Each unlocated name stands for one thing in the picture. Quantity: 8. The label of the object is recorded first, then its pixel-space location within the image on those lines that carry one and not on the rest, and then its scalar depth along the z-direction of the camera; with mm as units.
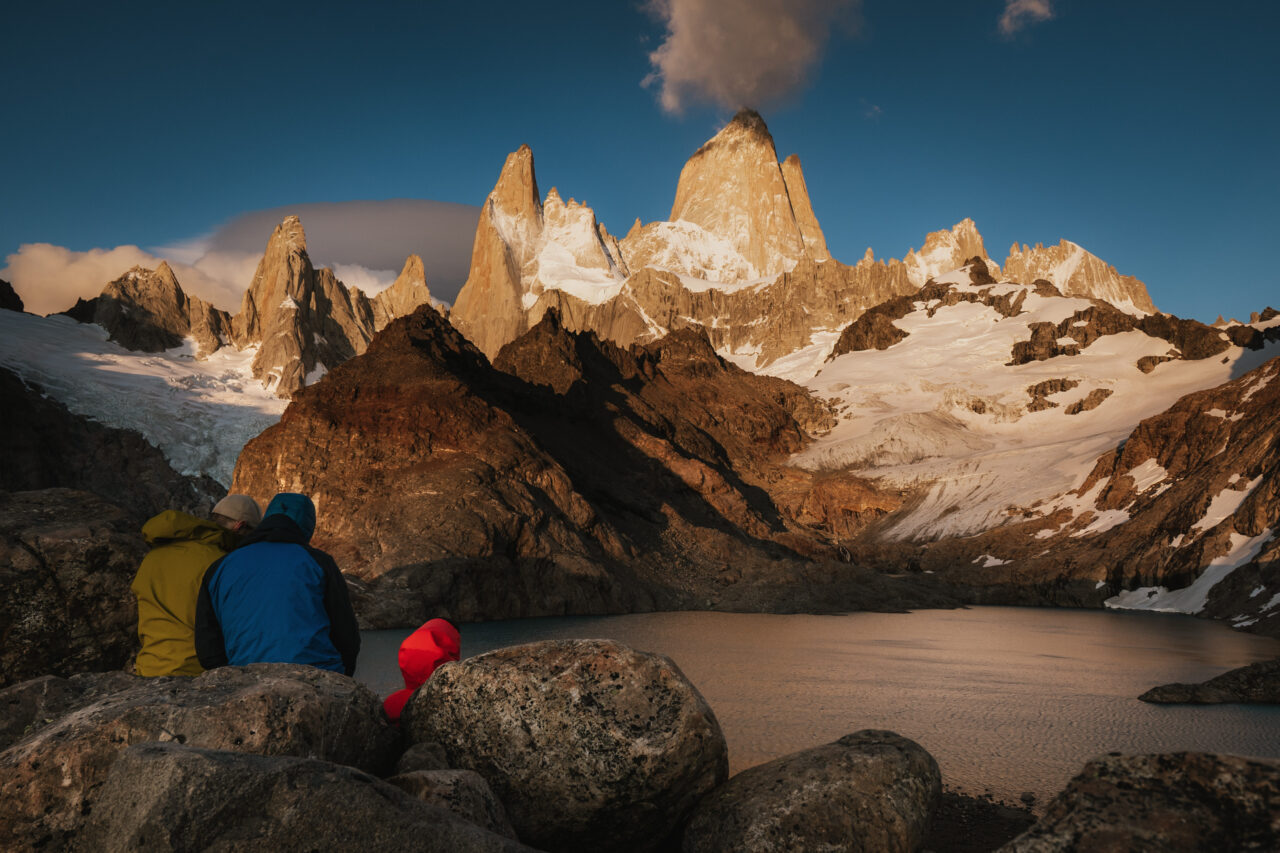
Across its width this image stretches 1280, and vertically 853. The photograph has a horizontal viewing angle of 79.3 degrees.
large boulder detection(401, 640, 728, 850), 5539
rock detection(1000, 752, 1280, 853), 3615
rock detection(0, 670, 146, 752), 4973
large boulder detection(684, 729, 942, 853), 5770
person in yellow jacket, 5574
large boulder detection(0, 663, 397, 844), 3605
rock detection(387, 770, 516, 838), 4266
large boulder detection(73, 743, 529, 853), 3201
